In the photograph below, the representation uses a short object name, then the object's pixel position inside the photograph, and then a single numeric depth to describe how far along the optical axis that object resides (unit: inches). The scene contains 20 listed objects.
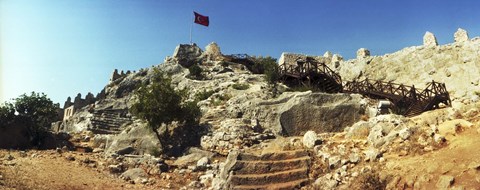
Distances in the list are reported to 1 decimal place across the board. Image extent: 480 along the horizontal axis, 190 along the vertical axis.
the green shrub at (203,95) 1156.8
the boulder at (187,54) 1758.1
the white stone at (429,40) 1519.4
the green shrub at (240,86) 1176.4
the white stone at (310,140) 596.7
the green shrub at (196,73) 1523.1
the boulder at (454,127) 461.7
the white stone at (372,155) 464.8
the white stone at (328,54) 2138.3
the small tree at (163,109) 831.7
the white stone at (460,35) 1431.7
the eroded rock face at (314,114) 776.9
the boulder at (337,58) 1969.5
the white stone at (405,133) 485.4
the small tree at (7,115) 1070.5
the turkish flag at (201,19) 1966.0
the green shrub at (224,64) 1722.2
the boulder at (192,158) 689.0
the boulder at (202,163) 647.8
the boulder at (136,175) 599.5
